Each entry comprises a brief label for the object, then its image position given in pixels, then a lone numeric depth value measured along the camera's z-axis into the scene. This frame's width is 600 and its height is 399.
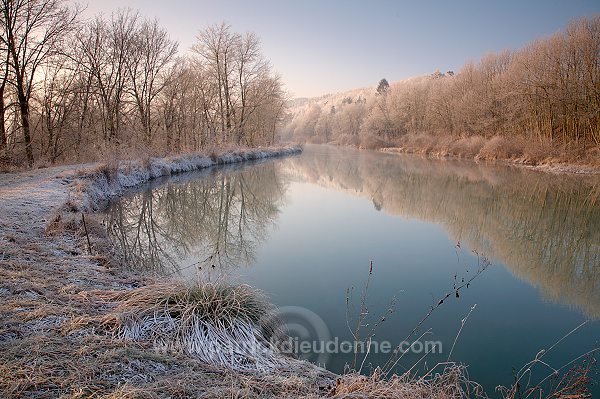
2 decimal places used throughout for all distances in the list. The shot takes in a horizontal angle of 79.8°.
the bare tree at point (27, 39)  13.15
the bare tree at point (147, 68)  21.64
